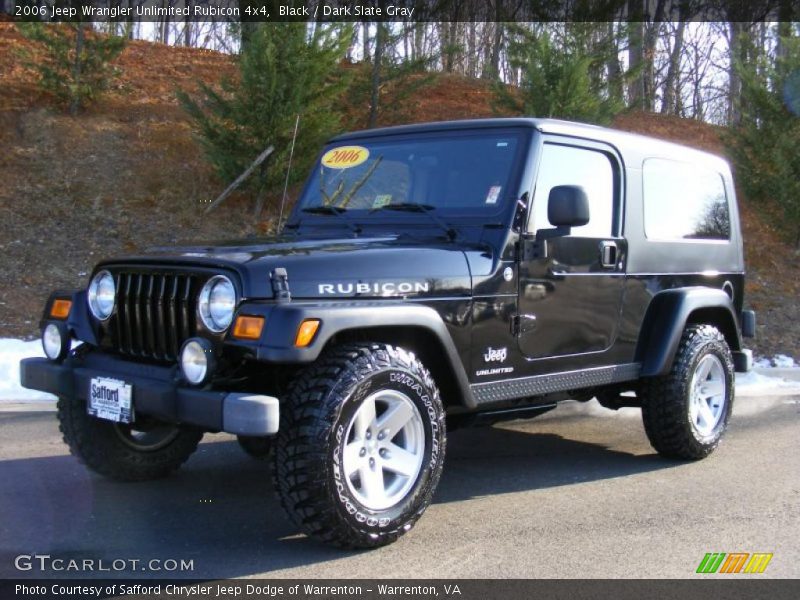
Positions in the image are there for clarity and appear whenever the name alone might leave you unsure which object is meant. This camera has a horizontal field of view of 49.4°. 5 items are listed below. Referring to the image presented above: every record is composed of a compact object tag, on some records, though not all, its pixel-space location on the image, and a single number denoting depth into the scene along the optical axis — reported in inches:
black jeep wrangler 142.3
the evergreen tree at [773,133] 535.2
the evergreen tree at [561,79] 534.9
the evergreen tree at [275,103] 507.8
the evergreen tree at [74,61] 617.6
